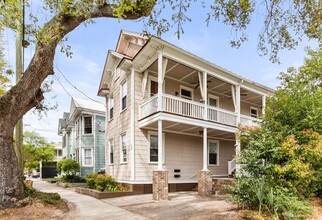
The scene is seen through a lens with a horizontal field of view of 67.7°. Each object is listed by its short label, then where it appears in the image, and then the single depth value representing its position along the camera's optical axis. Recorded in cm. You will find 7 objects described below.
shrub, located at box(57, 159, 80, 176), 2011
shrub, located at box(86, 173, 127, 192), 1242
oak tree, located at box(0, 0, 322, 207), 643
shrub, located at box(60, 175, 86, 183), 2025
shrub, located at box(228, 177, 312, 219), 634
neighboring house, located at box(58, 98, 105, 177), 2262
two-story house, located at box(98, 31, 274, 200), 1178
